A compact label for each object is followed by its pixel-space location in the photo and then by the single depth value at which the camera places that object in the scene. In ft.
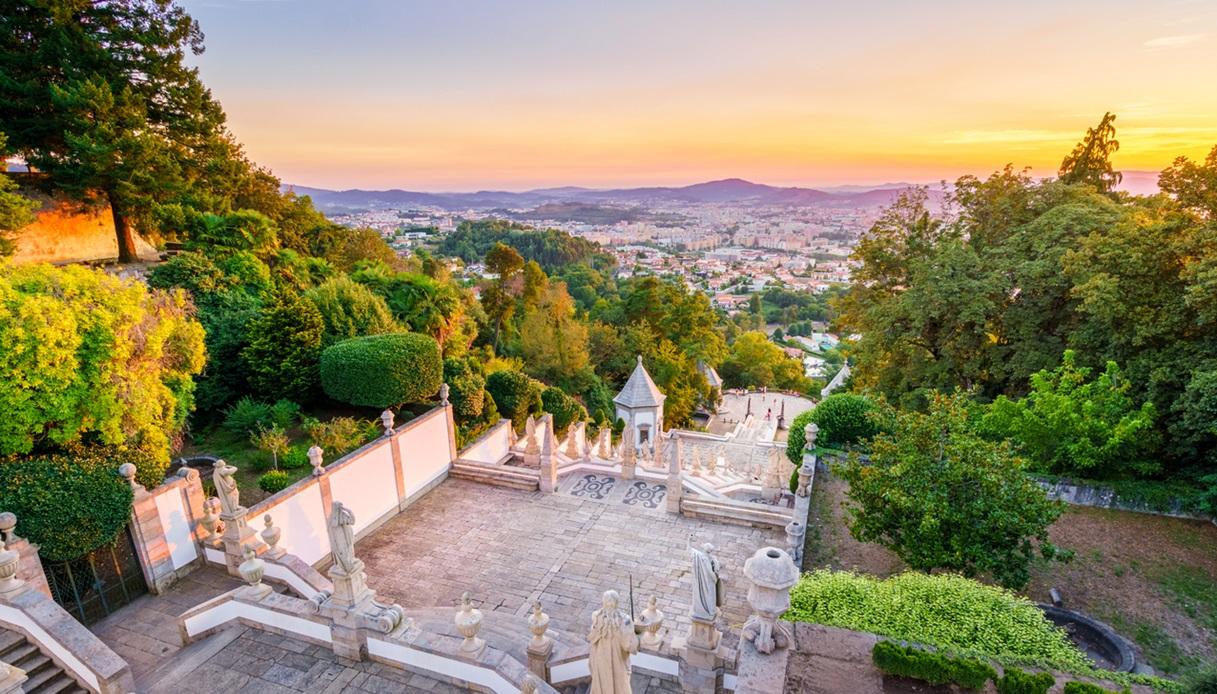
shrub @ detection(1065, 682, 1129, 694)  17.72
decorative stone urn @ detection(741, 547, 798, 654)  18.35
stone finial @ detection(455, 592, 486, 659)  22.88
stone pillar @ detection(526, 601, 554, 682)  24.21
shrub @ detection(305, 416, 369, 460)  41.24
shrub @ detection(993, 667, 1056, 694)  18.11
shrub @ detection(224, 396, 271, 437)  43.24
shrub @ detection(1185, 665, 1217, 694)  16.88
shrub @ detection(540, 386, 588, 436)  66.13
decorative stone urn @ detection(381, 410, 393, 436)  40.96
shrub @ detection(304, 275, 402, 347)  52.49
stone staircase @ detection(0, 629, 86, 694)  21.89
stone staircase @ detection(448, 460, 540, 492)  47.21
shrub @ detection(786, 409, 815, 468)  49.66
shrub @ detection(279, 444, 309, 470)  39.04
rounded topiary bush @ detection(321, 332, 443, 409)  46.22
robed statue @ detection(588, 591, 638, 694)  17.52
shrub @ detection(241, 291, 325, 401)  47.21
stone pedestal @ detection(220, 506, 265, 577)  30.63
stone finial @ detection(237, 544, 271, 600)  26.43
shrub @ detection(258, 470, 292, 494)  35.68
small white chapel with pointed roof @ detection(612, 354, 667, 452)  68.59
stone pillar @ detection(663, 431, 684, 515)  42.34
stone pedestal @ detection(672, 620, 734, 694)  21.15
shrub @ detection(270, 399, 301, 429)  44.09
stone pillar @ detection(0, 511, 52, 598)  23.88
